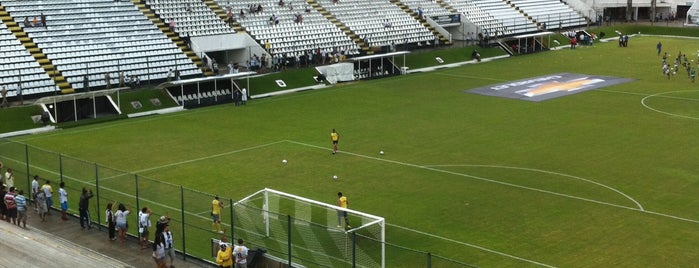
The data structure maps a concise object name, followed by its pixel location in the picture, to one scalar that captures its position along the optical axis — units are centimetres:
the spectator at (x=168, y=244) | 2427
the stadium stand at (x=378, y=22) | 7312
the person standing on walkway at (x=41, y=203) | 2909
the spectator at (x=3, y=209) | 2897
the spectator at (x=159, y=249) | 2409
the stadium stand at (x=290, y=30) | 6644
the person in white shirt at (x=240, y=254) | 2301
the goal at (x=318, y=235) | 2370
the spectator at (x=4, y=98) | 4844
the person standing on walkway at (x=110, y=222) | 2715
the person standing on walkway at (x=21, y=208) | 2819
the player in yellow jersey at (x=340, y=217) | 2543
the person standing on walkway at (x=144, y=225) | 2614
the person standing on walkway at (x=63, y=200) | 2906
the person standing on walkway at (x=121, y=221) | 2689
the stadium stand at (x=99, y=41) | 5403
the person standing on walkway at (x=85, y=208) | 2809
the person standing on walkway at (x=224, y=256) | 2286
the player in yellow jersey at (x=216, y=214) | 2714
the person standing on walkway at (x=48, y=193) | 2945
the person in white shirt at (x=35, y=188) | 2983
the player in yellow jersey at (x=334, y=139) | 3959
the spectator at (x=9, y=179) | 3084
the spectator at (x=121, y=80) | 5372
